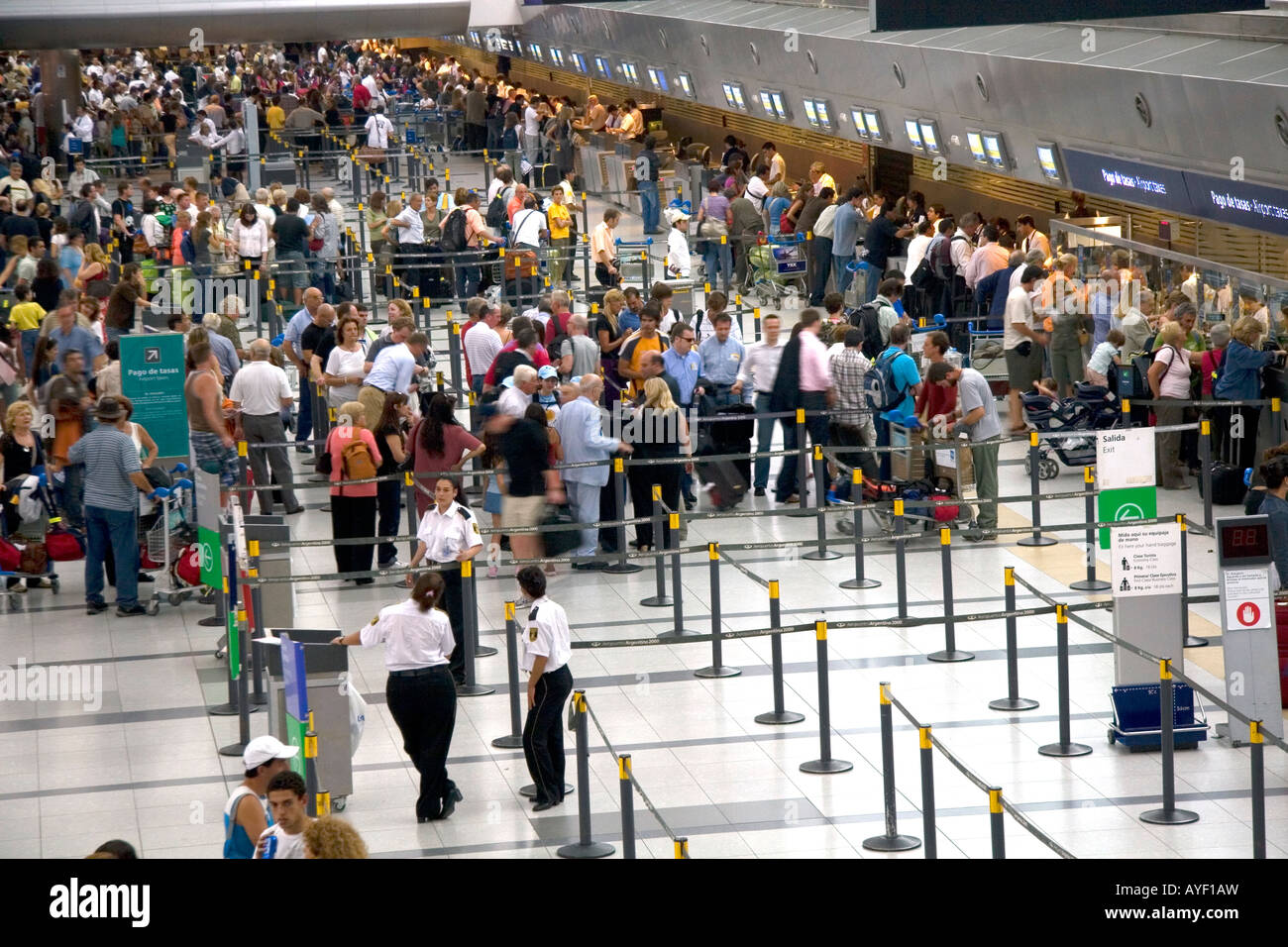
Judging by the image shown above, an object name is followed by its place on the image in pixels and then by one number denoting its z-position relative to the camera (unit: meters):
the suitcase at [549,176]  35.97
